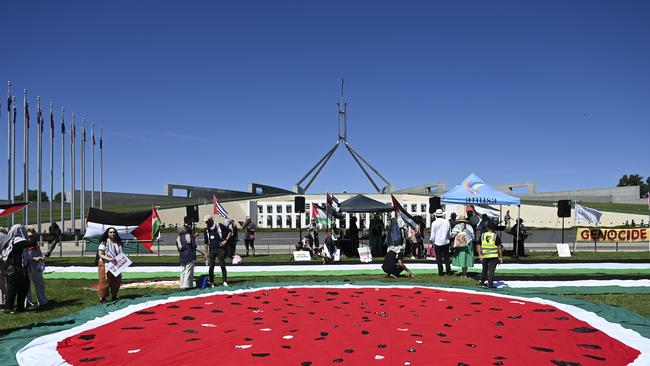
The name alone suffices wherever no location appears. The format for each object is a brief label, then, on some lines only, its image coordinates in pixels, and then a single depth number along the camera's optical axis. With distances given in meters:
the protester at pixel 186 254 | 10.80
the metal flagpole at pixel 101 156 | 36.80
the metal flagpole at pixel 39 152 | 27.47
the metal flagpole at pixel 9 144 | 23.39
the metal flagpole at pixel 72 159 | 32.16
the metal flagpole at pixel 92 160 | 34.93
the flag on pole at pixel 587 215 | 21.16
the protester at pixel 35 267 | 9.23
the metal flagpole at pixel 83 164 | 33.34
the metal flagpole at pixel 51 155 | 29.97
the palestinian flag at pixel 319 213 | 22.06
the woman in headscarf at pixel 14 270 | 8.73
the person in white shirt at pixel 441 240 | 13.30
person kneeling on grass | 12.80
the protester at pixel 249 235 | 21.99
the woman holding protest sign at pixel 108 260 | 9.65
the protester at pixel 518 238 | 19.19
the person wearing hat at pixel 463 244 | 12.59
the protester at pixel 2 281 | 8.91
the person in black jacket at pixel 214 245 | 11.47
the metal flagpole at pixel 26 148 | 25.33
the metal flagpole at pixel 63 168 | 31.84
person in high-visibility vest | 10.57
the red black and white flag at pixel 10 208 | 11.60
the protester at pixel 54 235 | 21.76
